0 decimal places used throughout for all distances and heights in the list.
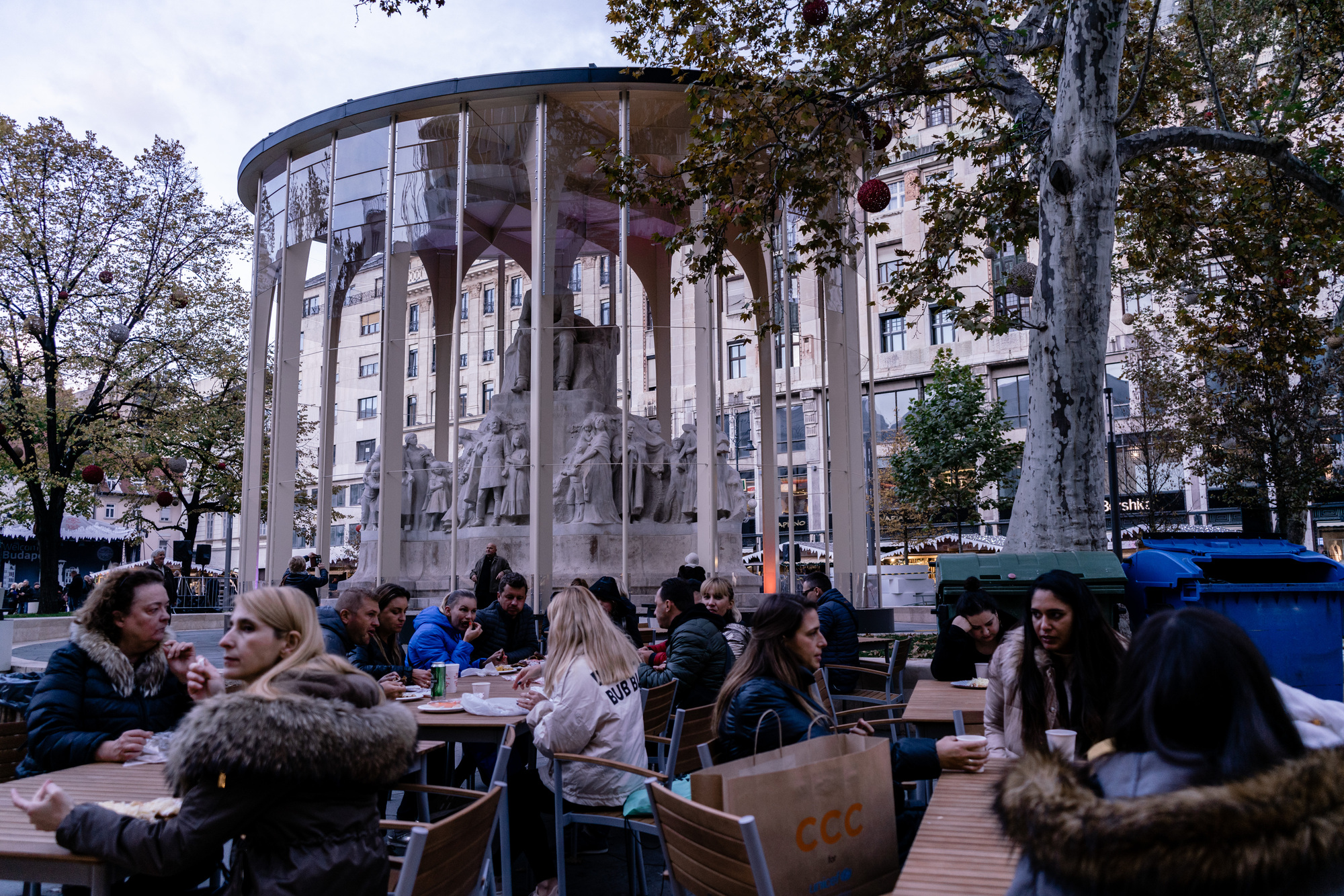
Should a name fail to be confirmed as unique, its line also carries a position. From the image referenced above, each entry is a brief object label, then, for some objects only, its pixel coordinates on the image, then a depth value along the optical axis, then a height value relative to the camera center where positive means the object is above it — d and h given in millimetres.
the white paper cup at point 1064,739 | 2873 -590
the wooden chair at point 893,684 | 7445 -1172
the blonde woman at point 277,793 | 2469 -621
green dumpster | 7867 -324
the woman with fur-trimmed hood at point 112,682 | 3766 -521
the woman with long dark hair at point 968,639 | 6230 -650
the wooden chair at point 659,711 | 5176 -890
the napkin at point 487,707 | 5133 -847
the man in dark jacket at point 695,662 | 5758 -711
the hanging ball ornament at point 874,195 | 10336 +3527
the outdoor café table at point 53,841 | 2633 -803
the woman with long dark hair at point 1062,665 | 3525 -475
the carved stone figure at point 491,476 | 16844 +1100
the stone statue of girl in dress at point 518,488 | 16500 +871
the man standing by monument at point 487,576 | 12305 -418
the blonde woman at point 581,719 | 4586 -820
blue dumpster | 7227 -607
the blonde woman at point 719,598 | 7284 -439
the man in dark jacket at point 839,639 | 8180 -833
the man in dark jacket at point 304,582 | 10371 -385
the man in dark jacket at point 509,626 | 8008 -688
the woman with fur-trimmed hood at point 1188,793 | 1644 -448
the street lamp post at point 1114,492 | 19047 +783
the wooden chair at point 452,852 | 2500 -820
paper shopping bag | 2537 -717
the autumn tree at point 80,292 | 21438 +5712
